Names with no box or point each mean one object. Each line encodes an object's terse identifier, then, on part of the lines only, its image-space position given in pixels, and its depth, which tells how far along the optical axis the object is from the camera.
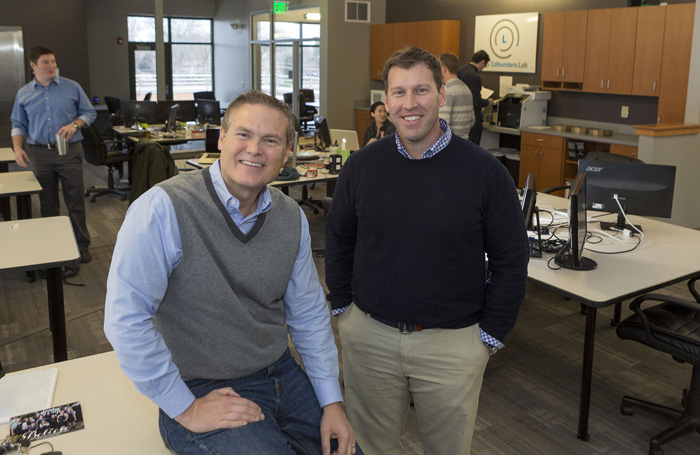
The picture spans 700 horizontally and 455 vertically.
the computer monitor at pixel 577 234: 2.82
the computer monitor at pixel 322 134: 6.46
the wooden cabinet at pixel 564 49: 7.43
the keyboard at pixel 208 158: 5.60
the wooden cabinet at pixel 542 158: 7.58
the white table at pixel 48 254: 2.91
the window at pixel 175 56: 13.58
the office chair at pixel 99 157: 7.35
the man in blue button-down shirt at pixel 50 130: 5.07
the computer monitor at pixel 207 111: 8.52
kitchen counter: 6.86
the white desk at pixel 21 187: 4.36
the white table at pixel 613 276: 2.72
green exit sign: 11.11
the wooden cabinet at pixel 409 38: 9.13
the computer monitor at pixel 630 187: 3.46
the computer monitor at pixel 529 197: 3.10
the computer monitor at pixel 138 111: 8.18
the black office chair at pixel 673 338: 2.71
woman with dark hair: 6.16
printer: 7.96
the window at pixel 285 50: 11.19
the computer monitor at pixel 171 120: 7.76
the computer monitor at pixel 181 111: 8.55
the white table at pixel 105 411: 1.49
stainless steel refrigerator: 10.90
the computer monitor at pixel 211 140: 6.27
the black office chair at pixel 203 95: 12.85
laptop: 6.28
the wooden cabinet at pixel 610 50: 6.95
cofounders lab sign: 8.24
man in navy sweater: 1.85
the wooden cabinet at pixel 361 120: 10.22
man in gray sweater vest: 1.40
